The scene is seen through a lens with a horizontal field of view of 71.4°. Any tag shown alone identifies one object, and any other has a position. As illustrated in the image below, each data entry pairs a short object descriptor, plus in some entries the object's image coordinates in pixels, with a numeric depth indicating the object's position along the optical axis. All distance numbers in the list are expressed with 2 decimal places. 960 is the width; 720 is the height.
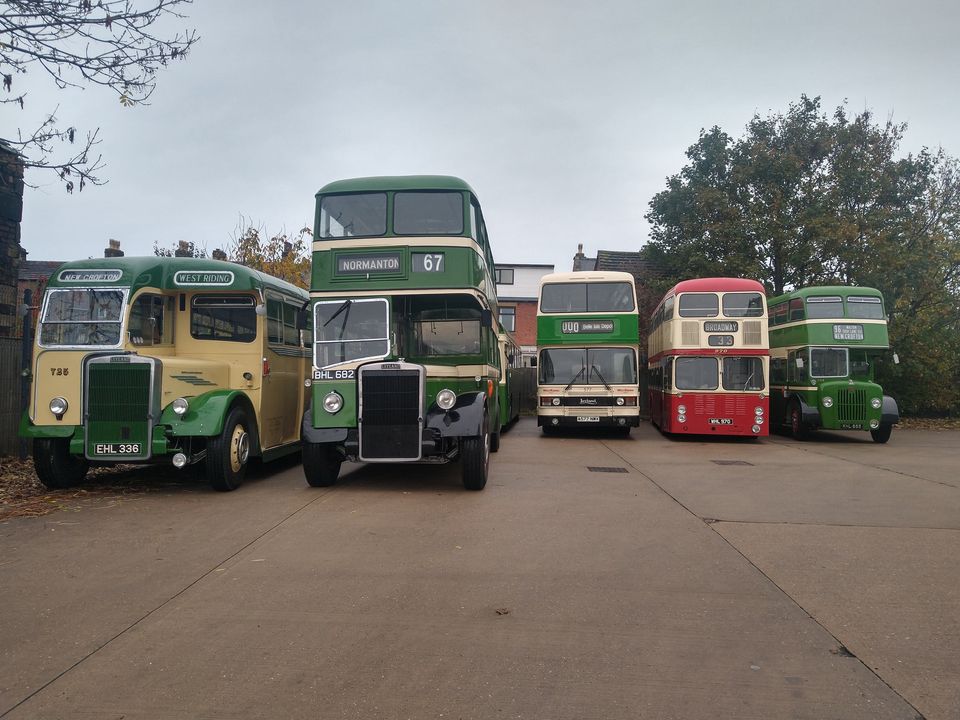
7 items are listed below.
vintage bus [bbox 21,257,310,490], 7.93
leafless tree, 5.92
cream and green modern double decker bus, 16.78
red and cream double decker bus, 16.27
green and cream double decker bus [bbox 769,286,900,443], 16.89
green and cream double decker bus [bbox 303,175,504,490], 8.32
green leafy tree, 22.66
